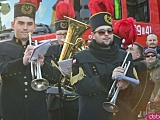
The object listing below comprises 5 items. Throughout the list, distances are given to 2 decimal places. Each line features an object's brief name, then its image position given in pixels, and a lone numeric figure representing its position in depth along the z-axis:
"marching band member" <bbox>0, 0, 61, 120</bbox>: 10.01
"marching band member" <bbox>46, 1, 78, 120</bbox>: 13.48
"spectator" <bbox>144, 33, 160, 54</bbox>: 19.31
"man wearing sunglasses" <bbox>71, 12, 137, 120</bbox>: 10.33
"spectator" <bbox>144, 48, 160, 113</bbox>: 15.46
